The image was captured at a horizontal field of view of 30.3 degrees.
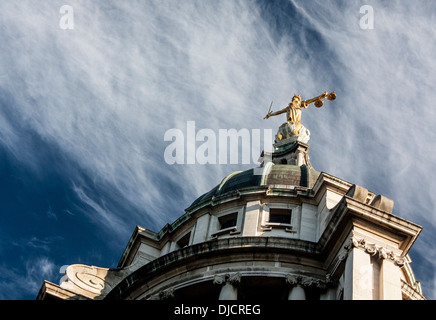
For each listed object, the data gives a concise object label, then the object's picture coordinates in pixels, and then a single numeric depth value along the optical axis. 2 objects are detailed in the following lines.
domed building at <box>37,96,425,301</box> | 33.59
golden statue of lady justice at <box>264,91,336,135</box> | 56.34
